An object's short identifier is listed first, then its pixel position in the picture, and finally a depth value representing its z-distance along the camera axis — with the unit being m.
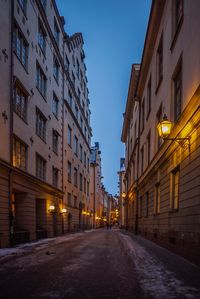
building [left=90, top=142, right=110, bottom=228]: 67.06
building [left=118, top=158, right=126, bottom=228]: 75.50
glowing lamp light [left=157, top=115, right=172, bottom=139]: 11.33
